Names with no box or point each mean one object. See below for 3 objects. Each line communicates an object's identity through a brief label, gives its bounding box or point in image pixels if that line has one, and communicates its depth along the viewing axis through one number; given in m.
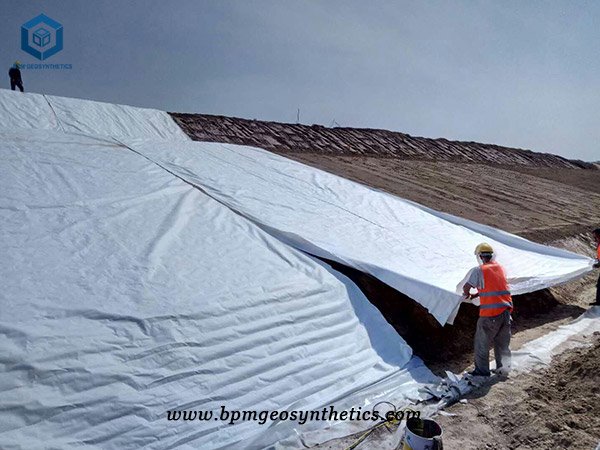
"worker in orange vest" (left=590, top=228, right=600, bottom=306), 5.63
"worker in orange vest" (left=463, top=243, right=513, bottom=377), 3.64
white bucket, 2.31
